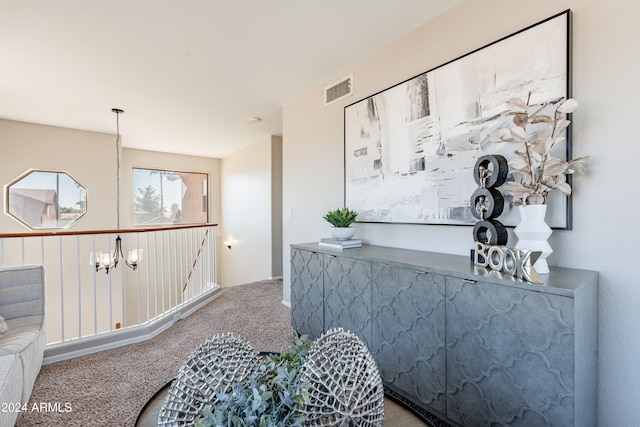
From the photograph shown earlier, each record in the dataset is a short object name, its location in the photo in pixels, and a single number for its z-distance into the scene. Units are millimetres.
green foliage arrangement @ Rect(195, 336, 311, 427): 615
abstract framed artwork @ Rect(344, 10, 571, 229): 1396
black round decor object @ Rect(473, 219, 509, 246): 1384
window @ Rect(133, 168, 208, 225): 5734
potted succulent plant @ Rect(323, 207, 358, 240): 2244
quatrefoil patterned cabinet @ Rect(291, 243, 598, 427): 1033
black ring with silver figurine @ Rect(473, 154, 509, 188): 1381
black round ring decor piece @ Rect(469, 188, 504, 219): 1404
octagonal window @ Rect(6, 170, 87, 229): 4066
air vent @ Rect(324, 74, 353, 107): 2566
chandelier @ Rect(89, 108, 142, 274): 3210
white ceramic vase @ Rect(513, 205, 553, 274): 1249
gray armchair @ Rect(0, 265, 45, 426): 1434
